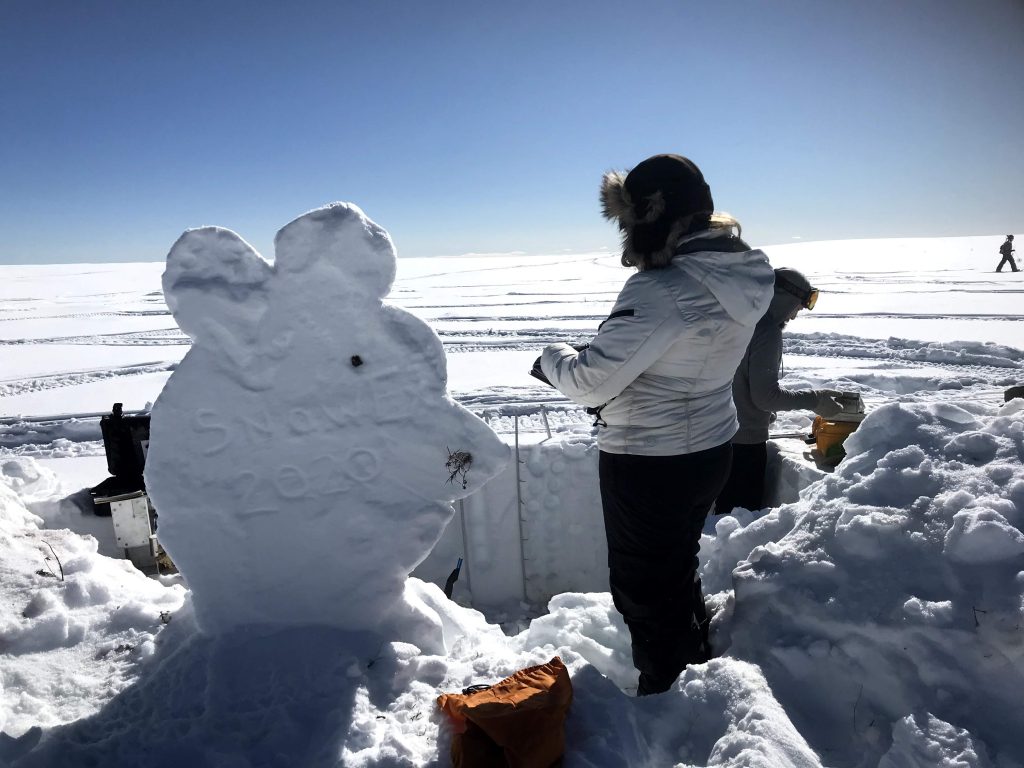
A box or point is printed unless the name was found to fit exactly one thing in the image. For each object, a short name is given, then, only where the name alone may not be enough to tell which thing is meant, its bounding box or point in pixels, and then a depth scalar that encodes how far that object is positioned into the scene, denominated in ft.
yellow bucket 11.62
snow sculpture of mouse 7.04
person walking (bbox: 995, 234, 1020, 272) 72.81
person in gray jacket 10.05
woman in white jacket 5.94
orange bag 5.09
